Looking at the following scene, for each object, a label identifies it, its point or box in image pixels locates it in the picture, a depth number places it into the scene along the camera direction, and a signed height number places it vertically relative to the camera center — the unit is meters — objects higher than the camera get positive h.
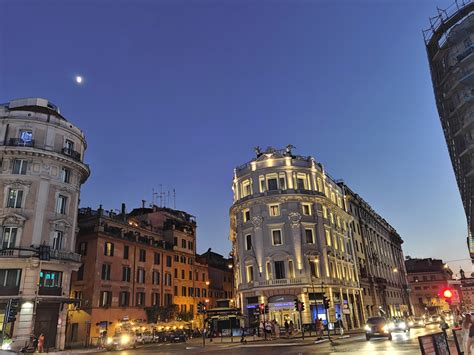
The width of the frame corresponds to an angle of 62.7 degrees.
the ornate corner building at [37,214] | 34.72 +11.15
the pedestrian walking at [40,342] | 32.41 -0.63
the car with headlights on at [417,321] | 59.84 -1.35
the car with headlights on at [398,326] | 36.12 -1.05
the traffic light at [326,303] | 36.34 +1.31
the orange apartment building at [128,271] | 46.59 +7.84
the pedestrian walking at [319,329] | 37.50 -0.98
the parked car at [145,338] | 44.09 -0.99
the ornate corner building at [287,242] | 46.88 +9.48
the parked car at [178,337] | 44.45 -1.12
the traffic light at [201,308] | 40.88 +1.69
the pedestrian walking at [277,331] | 39.00 -1.02
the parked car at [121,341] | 35.66 -1.02
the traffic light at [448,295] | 20.02 +0.77
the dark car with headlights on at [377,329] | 29.87 -1.03
